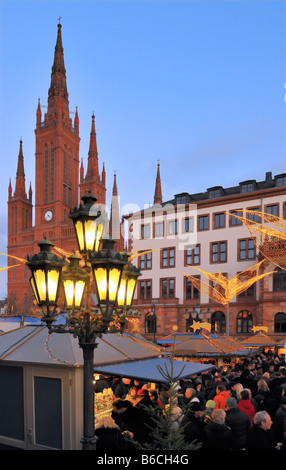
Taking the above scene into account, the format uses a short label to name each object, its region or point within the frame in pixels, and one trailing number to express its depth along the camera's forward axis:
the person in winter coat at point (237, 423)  6.32
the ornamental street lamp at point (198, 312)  21.01
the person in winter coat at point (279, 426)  6.60
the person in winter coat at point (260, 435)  5.75
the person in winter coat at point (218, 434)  5.84
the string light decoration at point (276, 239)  18.05
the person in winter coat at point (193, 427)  6.48
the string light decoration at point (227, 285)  30.97
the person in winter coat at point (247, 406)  7.56
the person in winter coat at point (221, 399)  8.30
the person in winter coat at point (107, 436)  5.84
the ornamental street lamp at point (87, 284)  5.02
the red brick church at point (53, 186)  78.81
